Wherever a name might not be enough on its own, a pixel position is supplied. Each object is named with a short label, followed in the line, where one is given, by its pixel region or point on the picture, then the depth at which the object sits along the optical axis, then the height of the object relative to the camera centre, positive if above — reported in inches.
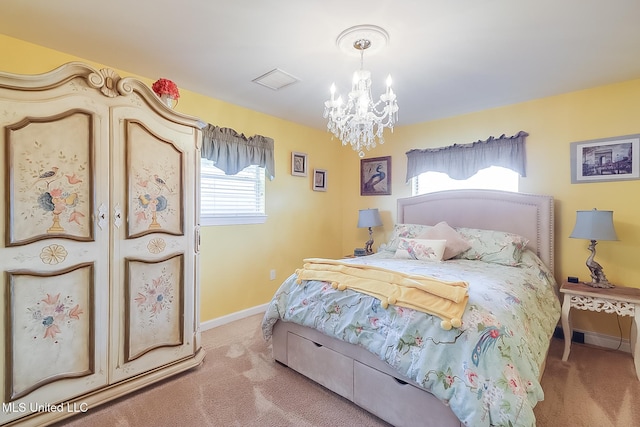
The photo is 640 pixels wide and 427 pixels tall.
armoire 59.8 -6.6
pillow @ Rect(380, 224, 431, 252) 126.2 -8.6
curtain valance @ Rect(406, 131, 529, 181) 118.9 +25.0
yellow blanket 58.1 -17.0
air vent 95.4 +45.6
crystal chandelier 73.5 +30.5
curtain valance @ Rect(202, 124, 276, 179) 115.1 +26.6
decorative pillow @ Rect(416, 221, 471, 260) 108.6 -9.4
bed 50.6 -26.3
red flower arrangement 82.0 +35.3
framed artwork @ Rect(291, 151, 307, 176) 147.9 +25.4
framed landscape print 98.7 +18.8
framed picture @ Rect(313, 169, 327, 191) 159.2 +18.5
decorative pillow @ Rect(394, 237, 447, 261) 106.7 -13.5
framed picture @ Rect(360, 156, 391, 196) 157.1 +20.3
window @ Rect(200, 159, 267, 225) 117.7 +7.6
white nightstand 83.3 -26.9
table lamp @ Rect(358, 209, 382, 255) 146.6 -2.9
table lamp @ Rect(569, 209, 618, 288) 90.7 -5.8
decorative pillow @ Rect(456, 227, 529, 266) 103.0 -12.2
